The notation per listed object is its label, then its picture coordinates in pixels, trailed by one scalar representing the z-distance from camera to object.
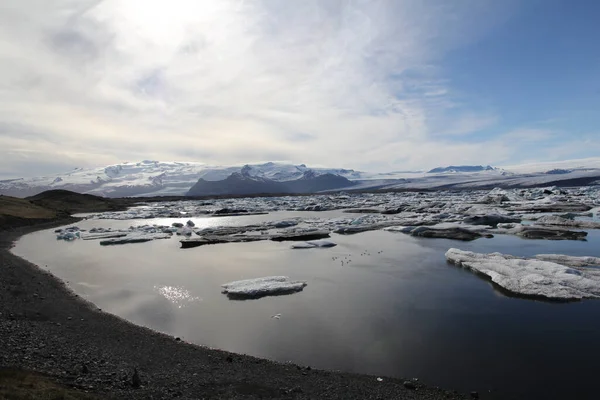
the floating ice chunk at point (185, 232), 27.74
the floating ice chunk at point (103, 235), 25.89
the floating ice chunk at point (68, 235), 25.66
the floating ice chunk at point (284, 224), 30.37
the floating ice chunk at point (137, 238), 23.69
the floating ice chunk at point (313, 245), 20.86
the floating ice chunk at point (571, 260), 14.01
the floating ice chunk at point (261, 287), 12.15
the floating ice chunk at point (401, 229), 25.41
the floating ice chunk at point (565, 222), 24.22
